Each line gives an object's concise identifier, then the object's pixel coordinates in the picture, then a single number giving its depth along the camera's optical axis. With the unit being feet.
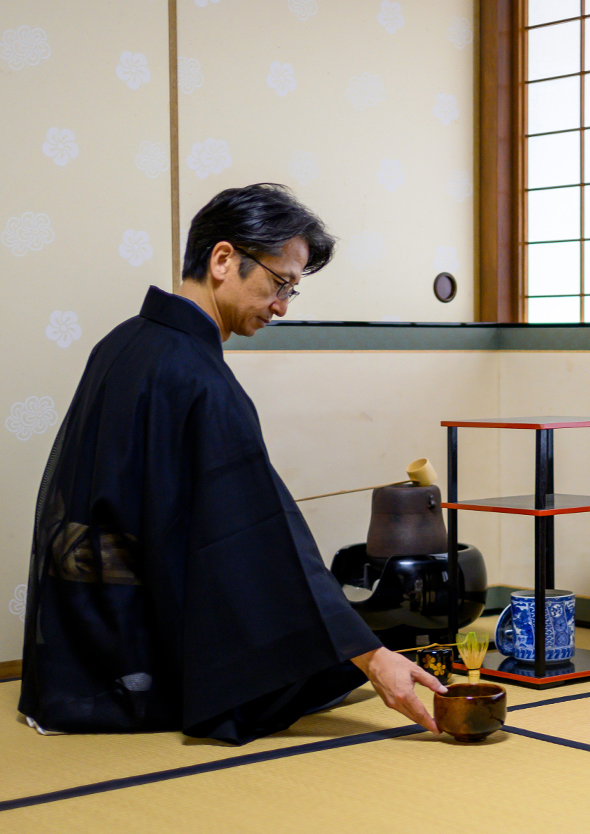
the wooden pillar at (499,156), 12.85
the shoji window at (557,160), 12.61
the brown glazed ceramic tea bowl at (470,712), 6.98
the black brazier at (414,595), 9.92
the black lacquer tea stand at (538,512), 8.95
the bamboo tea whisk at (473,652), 8.20
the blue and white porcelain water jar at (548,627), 9.22
